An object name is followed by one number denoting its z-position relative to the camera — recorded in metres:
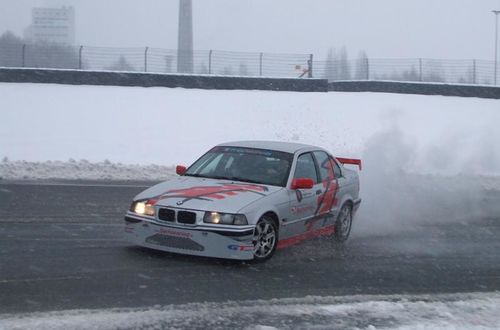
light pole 39.44
